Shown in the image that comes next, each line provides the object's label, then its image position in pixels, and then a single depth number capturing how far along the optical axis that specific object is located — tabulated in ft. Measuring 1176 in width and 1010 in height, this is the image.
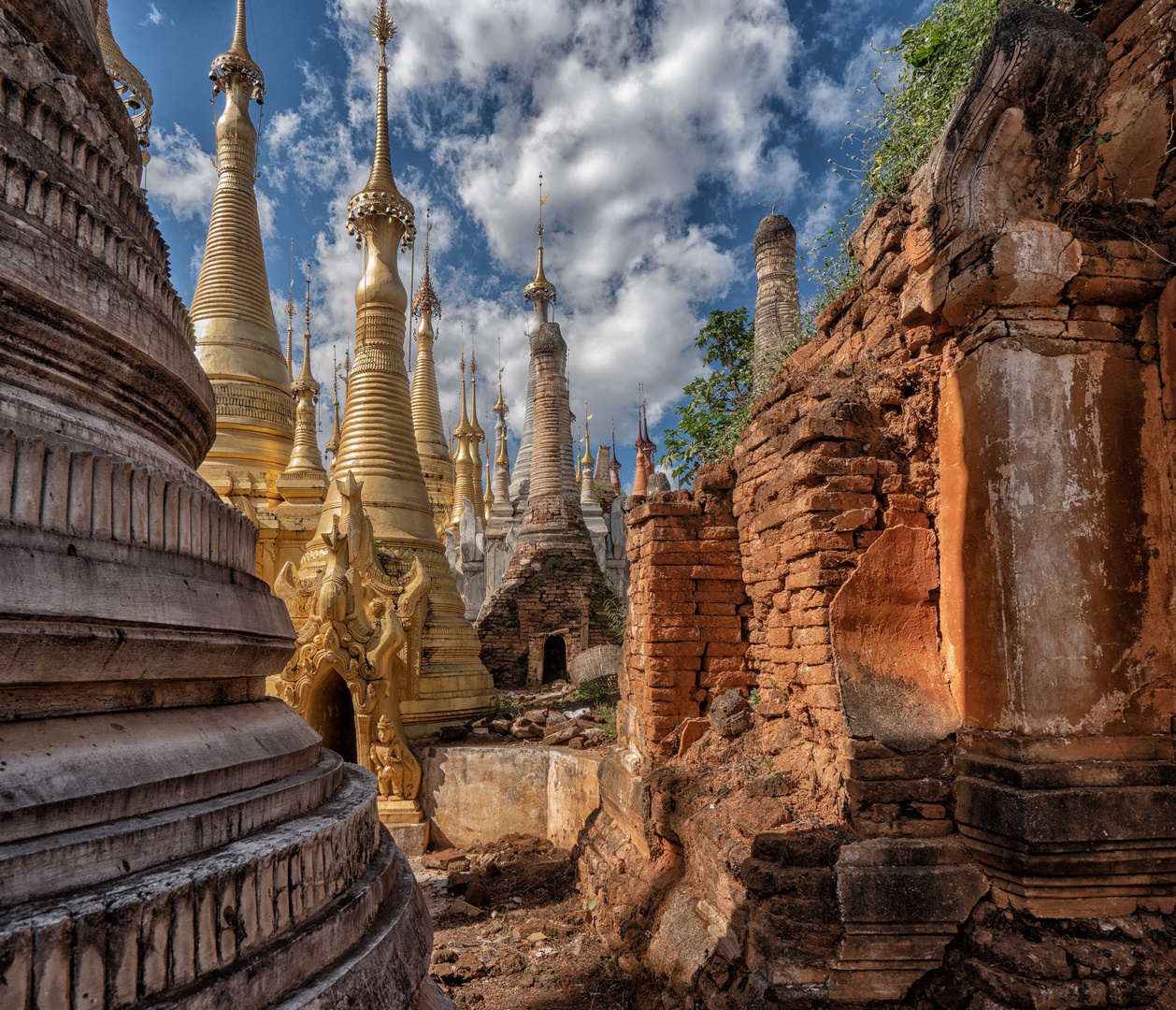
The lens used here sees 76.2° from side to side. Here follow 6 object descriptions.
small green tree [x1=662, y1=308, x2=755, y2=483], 22.39
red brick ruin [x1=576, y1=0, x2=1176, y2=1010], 9.89
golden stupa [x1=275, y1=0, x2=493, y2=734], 30.55
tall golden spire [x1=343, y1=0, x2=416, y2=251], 37.55
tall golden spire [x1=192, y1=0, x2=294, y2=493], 43.60
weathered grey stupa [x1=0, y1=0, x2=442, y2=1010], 4.34
